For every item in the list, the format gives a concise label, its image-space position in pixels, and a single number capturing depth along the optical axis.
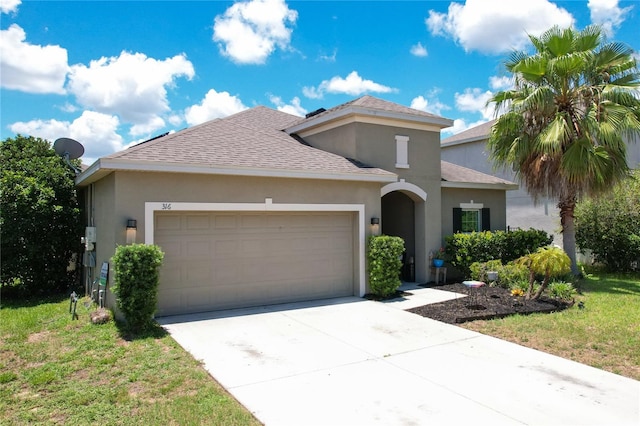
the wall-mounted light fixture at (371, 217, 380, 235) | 10.95
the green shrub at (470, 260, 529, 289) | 11.27
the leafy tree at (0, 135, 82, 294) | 10.66
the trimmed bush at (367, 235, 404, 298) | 10.39
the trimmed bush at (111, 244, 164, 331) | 7.34
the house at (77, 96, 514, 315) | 8.56
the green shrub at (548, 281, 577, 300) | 10.20
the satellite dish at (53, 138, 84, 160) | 11.54
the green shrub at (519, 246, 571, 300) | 9.41
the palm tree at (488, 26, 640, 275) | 11.80
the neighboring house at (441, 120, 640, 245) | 18.59
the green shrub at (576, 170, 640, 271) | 15.02
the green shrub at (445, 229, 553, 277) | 12.58
